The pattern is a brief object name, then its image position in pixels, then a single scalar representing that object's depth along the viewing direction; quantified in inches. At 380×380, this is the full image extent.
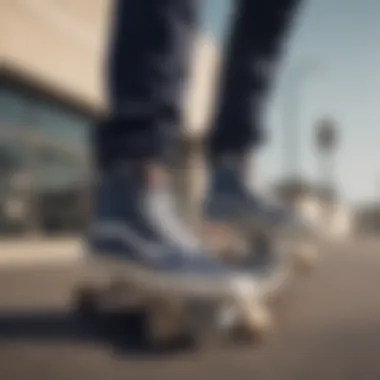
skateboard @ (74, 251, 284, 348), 60.2
